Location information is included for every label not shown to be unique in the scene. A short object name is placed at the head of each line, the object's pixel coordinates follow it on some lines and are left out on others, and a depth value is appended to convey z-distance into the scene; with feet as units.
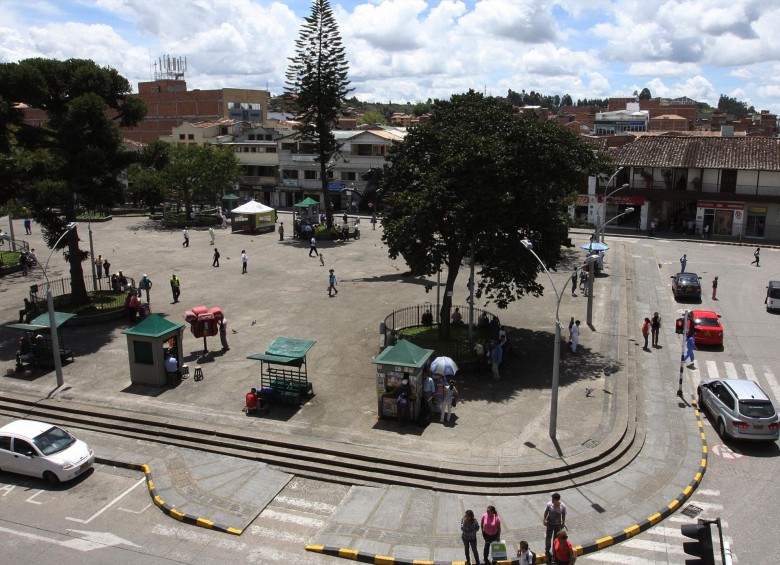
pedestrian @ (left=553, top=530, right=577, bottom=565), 39.94
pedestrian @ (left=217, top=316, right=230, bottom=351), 83.25
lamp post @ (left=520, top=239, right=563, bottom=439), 56.54
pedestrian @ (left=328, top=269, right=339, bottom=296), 109.91
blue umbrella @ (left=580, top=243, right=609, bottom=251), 107.34
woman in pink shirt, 42.63
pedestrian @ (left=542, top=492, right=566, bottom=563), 43.83
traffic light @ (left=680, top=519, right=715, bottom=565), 26.25
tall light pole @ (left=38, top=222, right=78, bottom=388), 71.95
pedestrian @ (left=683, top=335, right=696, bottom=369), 78.69
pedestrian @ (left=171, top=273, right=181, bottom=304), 106.22
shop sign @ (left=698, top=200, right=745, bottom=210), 173.56
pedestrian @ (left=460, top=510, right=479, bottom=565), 42.06
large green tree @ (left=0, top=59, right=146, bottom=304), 90.79
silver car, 59.06
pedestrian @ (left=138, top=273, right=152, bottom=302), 104.07
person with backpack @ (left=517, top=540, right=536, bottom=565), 39.78
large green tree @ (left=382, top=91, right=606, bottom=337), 74.90
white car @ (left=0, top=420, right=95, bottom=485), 54.60
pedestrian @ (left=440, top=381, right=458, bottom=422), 62.95
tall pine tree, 178.40
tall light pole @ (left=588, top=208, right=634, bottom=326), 95.30
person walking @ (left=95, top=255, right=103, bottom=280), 120.67
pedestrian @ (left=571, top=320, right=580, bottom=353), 83.35
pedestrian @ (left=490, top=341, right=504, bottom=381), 73.61
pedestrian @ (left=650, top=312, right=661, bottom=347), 89.20
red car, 88.33
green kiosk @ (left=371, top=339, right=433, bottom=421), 62.80
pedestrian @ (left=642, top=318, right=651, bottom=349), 88.07
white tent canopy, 174.91
